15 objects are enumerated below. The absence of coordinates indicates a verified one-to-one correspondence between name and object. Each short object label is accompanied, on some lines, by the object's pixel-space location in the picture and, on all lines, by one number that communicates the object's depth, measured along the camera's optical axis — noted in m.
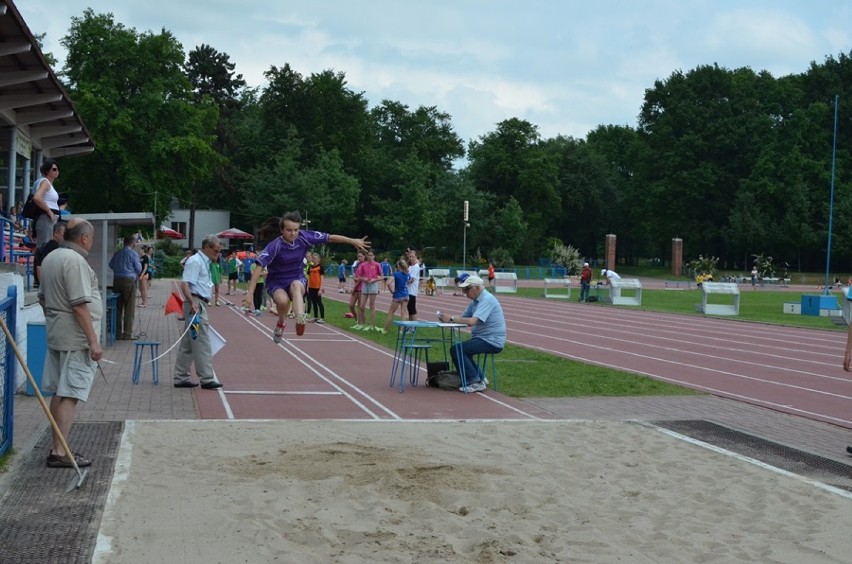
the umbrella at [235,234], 48.88
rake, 6.85
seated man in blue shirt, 13.14
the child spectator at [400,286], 22.27
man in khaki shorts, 7.36
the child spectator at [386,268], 33.49
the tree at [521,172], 91.44
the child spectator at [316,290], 25.17
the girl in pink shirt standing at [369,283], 23.03
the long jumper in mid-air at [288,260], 11.52
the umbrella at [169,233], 54.08
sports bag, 13.16
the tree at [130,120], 50.72
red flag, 13.34
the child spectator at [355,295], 23.67
